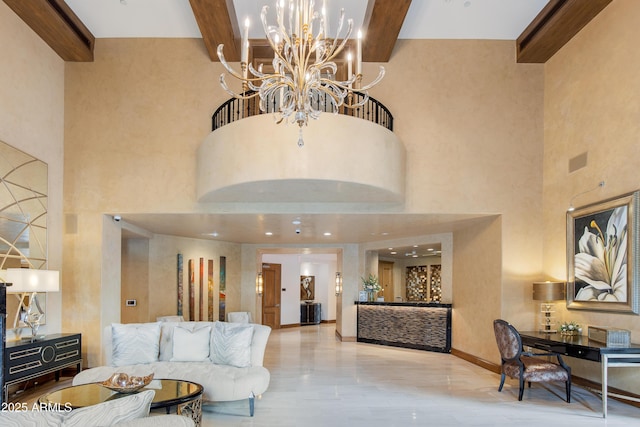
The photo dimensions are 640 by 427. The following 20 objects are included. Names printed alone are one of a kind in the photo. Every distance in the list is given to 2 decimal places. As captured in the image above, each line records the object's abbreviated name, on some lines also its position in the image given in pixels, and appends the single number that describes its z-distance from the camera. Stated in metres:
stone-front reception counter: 10.29
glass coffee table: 4.27
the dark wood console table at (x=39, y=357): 5.79
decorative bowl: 4.43
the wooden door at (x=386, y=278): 17.22
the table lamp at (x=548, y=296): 7.08
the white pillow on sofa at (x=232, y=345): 5.99
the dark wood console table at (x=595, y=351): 5.31
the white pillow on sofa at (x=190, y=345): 6.23
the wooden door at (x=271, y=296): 15.25
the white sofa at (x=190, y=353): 5.56
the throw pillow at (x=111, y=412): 2.45
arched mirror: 6.38
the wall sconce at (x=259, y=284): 13.75
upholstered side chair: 6.04
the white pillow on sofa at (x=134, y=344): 6.09
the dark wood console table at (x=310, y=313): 16.53
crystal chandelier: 3.70
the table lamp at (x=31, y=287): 5.86
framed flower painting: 5.81
